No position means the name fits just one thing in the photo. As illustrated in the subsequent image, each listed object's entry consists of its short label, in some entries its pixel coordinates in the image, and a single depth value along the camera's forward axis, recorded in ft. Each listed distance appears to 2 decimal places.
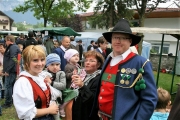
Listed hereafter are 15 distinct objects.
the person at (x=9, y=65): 17.98
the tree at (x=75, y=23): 117.56
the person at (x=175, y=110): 3.90
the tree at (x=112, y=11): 65.26
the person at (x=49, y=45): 36.86
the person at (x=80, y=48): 38.64
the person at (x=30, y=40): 25.12
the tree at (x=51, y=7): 71.92
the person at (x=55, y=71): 10.06
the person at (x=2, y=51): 19.40
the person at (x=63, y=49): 17.34
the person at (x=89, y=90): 8.71
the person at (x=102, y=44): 20.70
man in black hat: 6.39
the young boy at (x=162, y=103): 8.85
